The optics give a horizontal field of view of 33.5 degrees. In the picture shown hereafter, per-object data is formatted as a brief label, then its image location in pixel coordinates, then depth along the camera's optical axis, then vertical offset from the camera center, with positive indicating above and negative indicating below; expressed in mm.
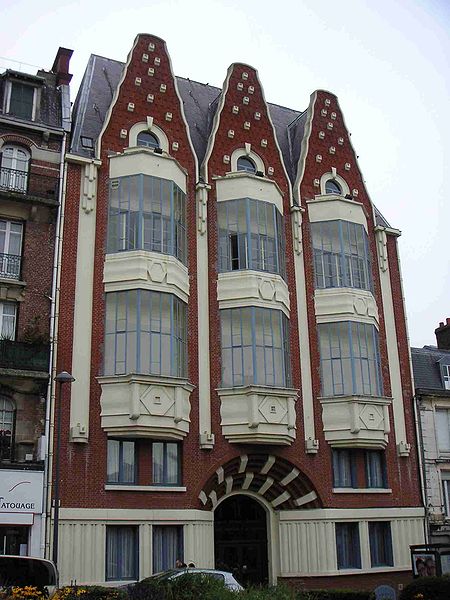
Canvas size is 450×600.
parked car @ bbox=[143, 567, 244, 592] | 17750 -1054
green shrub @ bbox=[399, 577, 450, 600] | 19891 -1688
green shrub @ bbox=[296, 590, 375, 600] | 21703 -1921
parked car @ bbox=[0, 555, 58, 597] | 17078 -808
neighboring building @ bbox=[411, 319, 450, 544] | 29562 +3675
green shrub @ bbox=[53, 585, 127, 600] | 14216 -1213
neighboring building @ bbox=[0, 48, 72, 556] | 22672 +8072
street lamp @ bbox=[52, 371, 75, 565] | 20672 +1035
